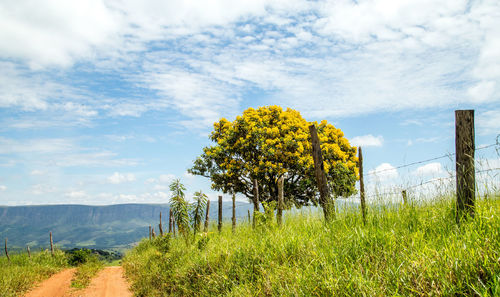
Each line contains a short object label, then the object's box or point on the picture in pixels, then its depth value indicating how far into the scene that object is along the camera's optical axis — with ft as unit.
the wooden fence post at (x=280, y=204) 29.19
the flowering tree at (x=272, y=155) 74.23
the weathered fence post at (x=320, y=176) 24.87
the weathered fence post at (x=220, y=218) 44.68
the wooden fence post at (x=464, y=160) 16.92
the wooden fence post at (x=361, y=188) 21.82
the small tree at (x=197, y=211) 44.21
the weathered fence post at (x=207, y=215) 47.92
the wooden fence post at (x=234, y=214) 40.25
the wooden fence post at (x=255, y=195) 37.01
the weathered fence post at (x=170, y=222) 73.27
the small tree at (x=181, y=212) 43.26
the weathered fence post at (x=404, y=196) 20.78
